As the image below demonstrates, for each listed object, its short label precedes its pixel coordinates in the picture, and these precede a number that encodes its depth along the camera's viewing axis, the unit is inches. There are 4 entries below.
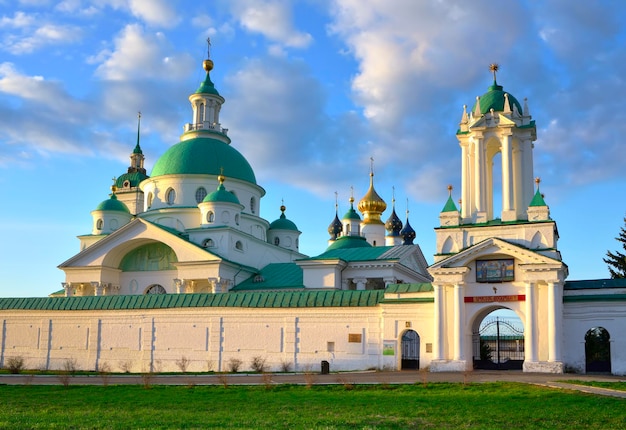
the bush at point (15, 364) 1280.8
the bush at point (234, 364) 1230.2
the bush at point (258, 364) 1221.0
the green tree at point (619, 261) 1643.7
